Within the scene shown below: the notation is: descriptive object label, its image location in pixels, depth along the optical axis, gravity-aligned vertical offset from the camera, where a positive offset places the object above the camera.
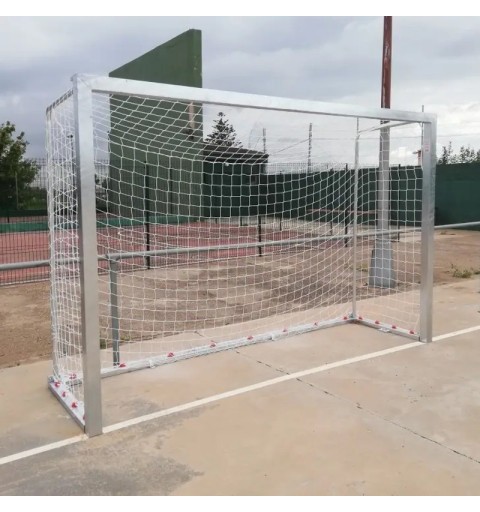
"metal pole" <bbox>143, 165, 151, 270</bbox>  9.75 -0.40
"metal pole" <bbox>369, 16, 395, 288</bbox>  8.20 -0.52
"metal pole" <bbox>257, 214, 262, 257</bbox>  10.64 -0.25
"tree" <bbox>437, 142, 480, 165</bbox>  29.28 +3.21
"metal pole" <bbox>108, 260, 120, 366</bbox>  4.27 -0.70
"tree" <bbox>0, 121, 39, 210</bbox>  20.39 +1.82
